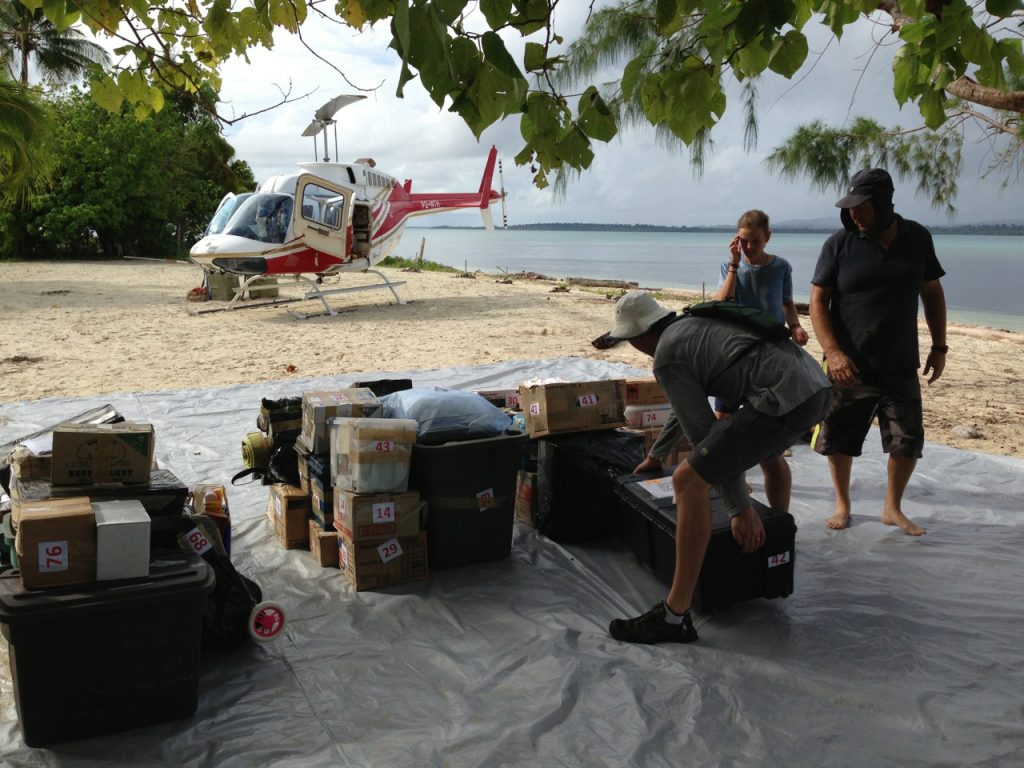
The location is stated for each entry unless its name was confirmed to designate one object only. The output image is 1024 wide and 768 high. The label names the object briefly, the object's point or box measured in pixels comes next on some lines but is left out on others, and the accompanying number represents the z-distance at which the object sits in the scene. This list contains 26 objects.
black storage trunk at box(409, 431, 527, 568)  3.36
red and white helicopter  12.54
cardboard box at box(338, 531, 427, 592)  3.27
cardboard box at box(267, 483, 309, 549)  3.68
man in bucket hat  2.62
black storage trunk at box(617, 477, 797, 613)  3.04
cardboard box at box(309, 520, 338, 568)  3.47
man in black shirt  3.71
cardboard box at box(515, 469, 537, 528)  3.96
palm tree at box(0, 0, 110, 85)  33.47
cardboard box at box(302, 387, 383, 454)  3.51
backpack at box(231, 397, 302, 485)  3.89
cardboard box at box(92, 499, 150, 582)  2.26
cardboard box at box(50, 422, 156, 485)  2.62
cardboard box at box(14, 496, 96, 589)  2.17
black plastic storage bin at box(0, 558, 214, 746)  2.18
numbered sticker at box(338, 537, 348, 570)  3.35
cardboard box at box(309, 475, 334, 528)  3.50
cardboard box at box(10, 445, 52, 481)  2.83
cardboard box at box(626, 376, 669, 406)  4.36
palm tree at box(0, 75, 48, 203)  9.65
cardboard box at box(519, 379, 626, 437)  3.89
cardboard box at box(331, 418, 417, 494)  3.19
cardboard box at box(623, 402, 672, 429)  4.37
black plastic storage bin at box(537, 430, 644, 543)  3.75
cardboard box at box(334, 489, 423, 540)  3.22
